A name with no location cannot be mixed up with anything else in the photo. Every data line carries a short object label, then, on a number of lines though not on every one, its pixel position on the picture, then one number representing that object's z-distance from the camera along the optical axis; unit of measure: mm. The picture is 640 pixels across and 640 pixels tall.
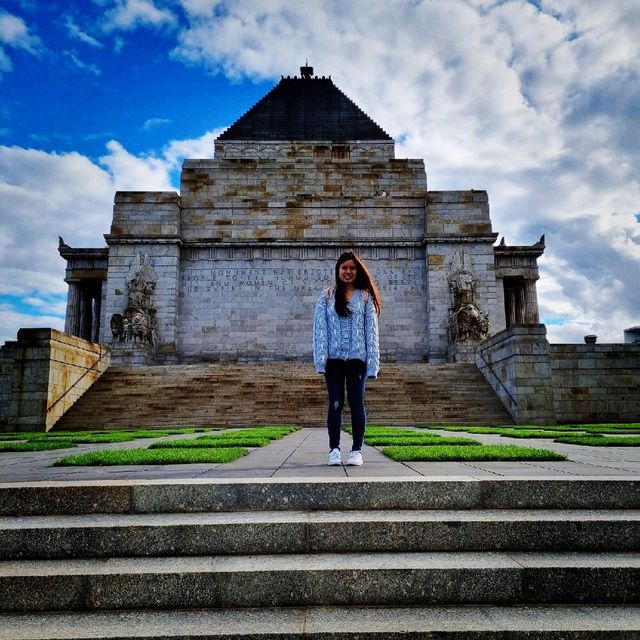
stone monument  27906
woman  6004
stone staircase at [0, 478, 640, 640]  3125
